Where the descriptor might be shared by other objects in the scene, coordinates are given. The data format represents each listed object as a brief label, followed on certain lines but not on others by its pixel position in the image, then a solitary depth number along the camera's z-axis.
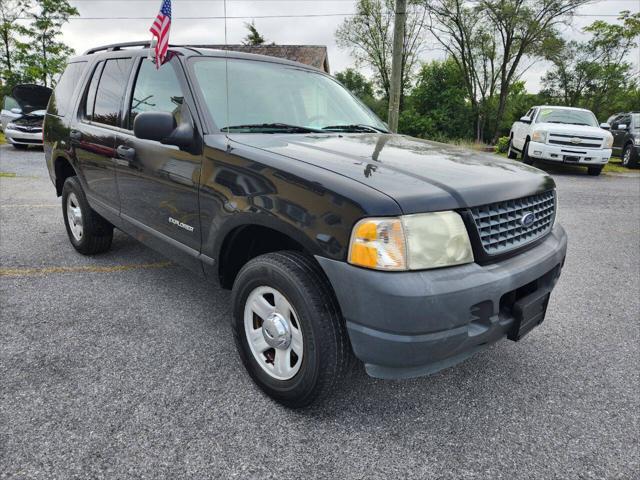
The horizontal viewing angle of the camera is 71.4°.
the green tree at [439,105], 31.97
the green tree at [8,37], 23.47
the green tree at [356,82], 49.50
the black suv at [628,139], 13.03
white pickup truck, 10.60
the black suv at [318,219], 1.75
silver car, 13.08
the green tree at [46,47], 22.88
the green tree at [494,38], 26.00
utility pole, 12.06
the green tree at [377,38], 35.78
